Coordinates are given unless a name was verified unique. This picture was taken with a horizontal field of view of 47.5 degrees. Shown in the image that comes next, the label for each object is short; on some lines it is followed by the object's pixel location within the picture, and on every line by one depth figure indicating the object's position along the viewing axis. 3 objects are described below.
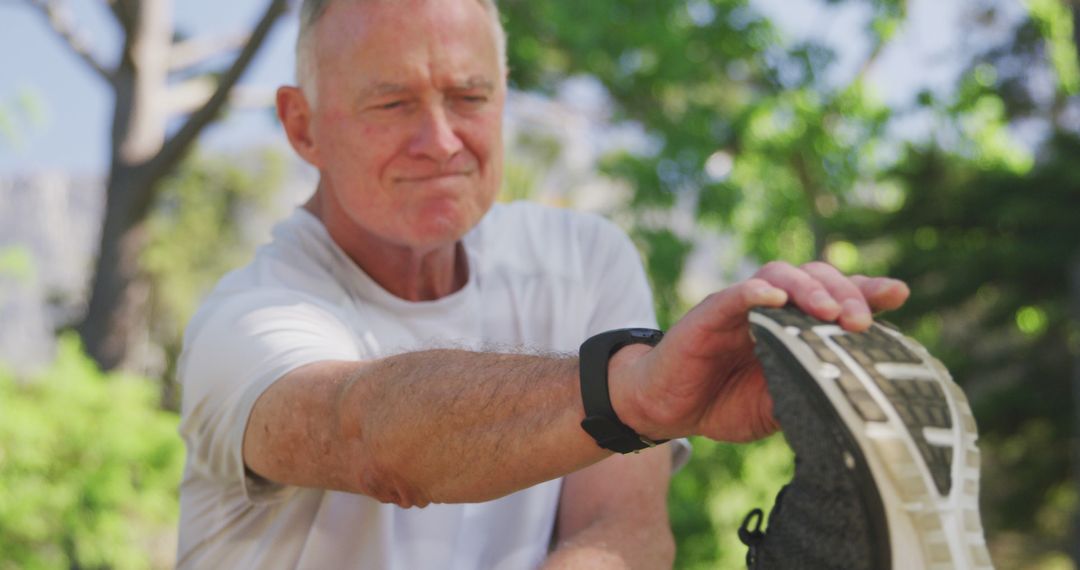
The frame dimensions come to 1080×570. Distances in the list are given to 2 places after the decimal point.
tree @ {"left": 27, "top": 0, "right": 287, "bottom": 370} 8.78
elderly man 1.35
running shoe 1.07
